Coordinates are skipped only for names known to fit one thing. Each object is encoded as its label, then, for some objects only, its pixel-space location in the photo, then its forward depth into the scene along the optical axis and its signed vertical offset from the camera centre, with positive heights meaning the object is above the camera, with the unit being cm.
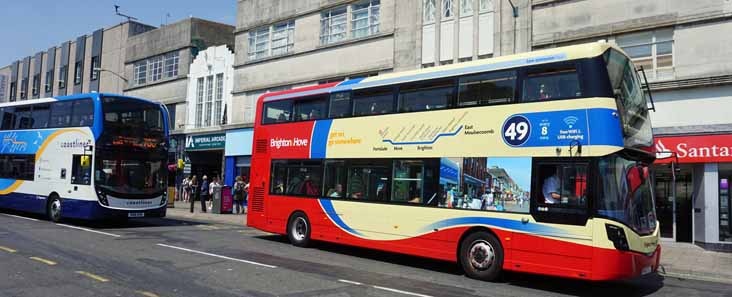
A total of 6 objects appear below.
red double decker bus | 856 +43
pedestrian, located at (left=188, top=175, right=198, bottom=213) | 2439 -40
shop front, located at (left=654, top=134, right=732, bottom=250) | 1491 +21
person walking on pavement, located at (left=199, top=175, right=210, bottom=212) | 2478 -71
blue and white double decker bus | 1582 +54
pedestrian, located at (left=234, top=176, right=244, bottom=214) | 2367 -58
